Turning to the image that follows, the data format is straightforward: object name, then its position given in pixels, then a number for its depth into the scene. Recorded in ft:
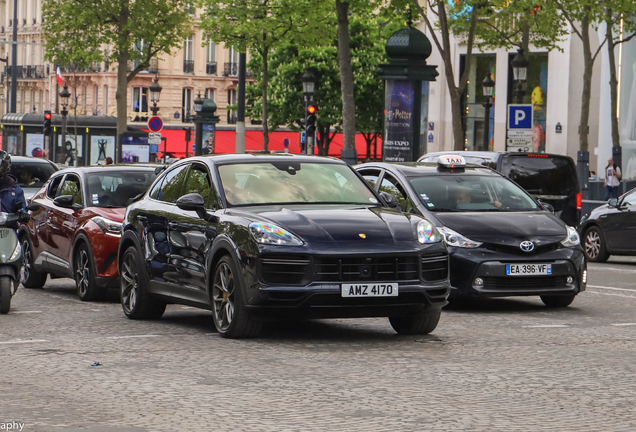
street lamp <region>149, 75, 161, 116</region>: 187.42
